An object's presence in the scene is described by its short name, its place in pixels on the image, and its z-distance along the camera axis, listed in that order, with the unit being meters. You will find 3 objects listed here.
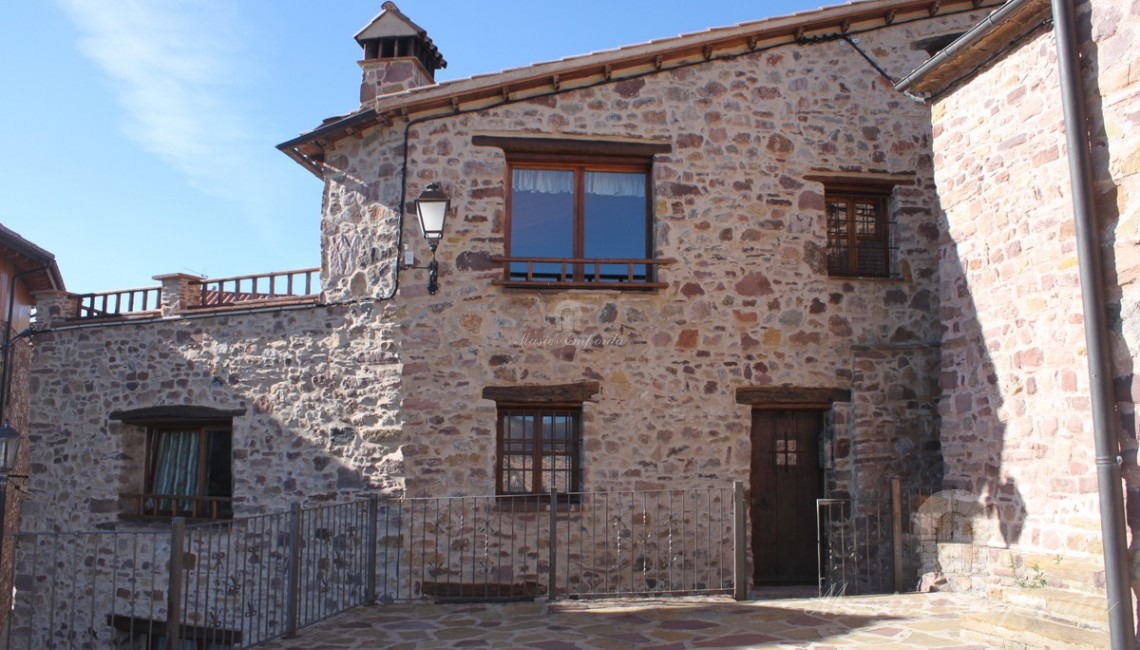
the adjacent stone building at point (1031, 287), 5.77
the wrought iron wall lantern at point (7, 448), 8.20
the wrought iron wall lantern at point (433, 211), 9.79
